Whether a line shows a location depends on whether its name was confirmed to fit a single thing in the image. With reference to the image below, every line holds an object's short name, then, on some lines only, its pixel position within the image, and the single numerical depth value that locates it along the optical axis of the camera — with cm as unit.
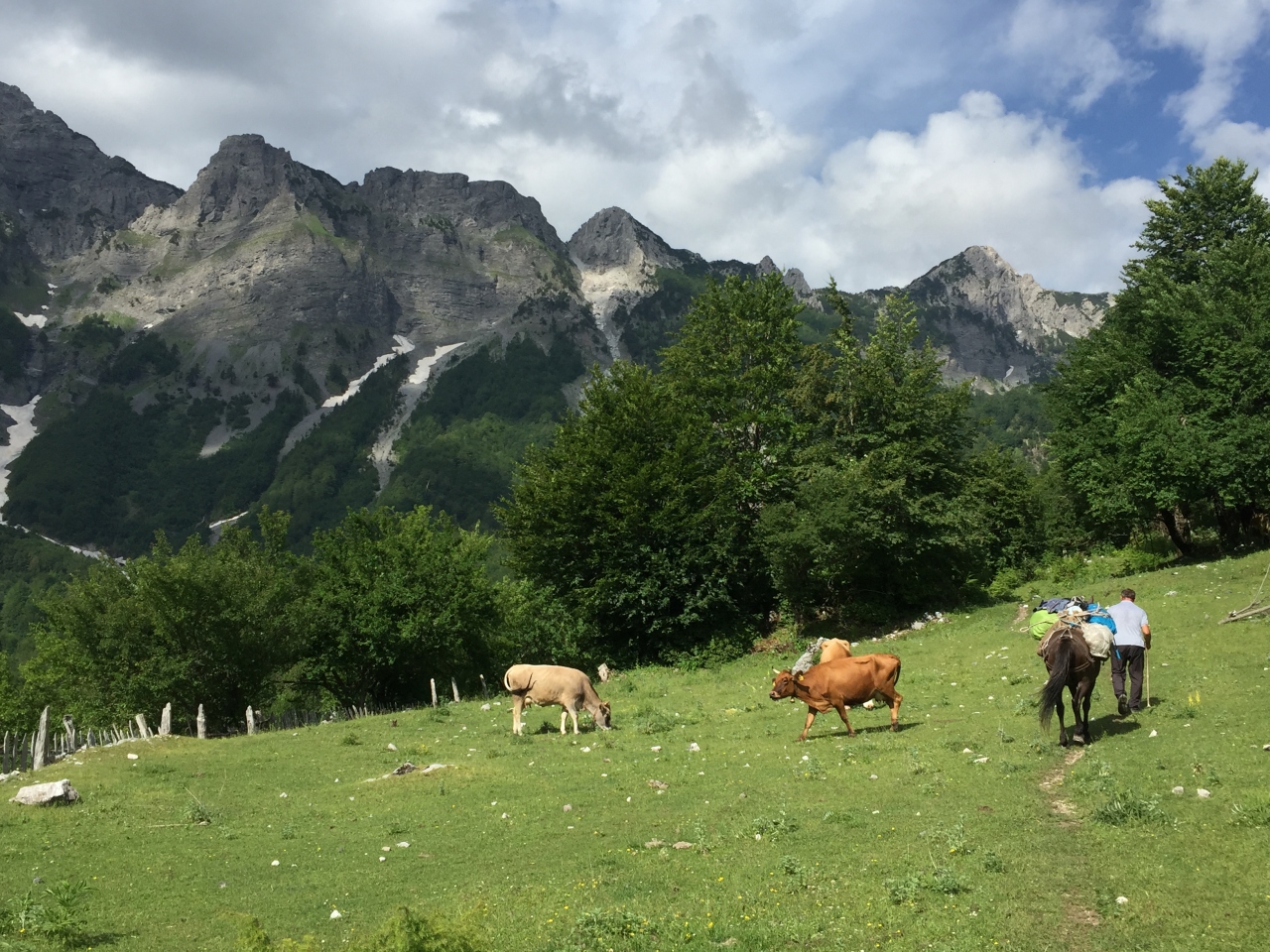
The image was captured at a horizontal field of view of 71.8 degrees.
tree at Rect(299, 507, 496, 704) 4538
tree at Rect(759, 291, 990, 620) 3875
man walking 1823
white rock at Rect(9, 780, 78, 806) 1761
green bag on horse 1925
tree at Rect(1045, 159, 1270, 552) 3644
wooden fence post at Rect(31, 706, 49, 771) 2209
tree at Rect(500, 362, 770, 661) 4162
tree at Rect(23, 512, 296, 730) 4091
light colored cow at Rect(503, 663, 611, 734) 2478
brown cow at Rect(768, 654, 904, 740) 2047
